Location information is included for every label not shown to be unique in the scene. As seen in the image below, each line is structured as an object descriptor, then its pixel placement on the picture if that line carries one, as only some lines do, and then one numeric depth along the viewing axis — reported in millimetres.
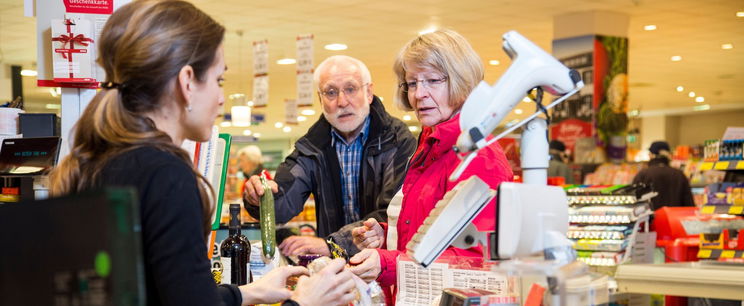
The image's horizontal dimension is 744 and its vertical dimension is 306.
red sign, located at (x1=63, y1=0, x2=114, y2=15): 2748
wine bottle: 2496
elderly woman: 2207
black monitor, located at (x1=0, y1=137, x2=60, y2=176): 2693
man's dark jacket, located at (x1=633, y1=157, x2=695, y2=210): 8633
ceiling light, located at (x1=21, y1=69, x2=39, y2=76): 13927
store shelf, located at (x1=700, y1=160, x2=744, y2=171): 4945
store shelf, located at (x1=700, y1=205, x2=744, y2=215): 4953
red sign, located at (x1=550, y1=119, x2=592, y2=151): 9383
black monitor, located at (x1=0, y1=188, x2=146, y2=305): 880
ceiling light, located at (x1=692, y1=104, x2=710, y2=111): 21853
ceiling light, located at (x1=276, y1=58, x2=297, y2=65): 13023
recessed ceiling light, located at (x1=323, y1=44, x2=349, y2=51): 11852
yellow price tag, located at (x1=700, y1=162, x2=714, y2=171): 5091
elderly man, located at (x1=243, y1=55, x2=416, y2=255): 3480
